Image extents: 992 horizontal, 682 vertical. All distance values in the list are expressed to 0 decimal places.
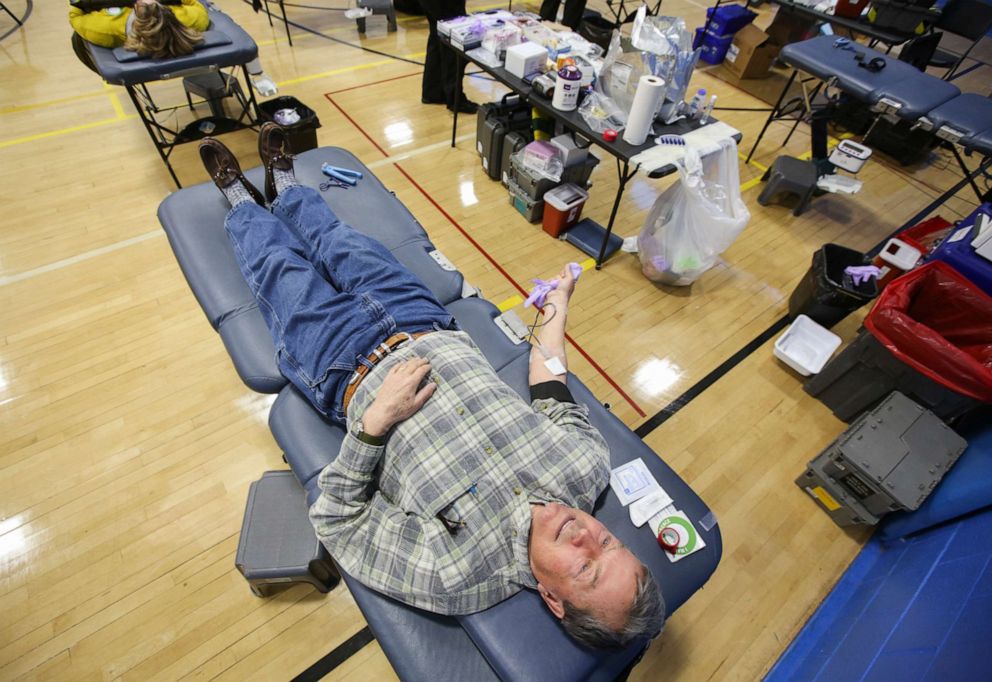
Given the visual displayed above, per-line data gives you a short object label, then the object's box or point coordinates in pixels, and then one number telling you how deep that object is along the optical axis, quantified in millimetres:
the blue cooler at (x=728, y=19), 4602
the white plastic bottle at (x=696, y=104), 2432
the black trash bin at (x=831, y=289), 2393
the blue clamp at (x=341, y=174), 2211
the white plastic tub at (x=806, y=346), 2432
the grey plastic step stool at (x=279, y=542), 1489
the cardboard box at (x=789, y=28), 4766
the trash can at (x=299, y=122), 2920
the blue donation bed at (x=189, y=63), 2434
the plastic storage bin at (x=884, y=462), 1767
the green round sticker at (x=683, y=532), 1382
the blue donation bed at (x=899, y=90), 2701
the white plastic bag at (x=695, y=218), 2291
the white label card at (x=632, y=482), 1447
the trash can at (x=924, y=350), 1812
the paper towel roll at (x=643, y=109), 2064
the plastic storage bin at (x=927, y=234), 2722
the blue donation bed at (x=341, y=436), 1166
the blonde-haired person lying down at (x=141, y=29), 2418
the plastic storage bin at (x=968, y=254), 1998
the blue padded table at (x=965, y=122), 2617
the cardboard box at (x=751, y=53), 4465
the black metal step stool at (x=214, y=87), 3258
